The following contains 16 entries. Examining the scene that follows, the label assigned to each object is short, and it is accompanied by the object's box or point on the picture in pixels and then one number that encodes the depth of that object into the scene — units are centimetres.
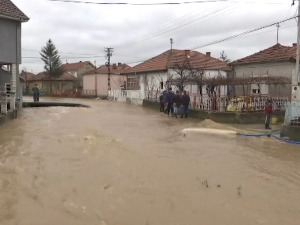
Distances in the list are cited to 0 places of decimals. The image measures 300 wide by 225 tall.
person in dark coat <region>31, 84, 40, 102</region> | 3328
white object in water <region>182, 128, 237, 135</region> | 1576
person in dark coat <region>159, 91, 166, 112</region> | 2492
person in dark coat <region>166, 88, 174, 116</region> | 2295
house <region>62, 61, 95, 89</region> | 7941
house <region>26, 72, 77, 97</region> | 7112
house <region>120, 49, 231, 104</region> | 2797
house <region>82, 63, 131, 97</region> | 5736
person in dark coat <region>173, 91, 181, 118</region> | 2202
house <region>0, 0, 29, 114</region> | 2094
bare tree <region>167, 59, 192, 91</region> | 2777
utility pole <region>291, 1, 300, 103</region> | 1608
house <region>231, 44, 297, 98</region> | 2368
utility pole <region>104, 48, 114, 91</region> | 5778
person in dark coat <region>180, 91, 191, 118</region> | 2159
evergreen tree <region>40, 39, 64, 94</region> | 7088
